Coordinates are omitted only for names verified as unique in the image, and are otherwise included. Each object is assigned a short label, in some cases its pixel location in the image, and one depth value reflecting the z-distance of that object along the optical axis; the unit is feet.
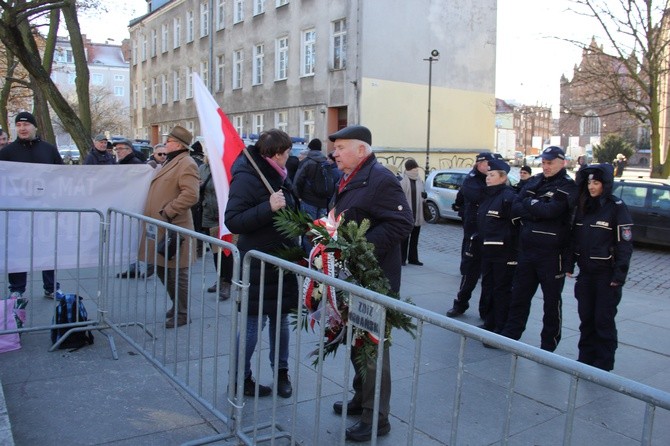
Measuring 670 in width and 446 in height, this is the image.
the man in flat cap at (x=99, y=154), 29.83
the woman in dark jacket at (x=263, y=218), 12.72
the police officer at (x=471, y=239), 22.17
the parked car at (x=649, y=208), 41.75
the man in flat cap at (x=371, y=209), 11.74
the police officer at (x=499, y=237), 19.10
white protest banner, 18.71
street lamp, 80.14
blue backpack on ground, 17.43
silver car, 55.93
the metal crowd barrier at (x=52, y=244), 17.78
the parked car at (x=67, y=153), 107.34
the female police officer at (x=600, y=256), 15.90
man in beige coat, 18.69
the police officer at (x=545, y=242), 16.98
